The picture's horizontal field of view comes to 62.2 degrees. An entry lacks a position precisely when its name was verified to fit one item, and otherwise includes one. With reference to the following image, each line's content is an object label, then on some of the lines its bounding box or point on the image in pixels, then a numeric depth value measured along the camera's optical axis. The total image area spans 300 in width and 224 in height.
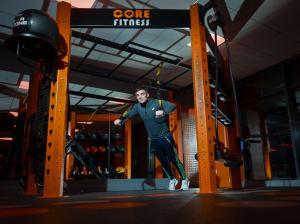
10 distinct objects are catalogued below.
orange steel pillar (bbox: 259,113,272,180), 6.59
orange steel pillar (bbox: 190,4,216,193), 2.45
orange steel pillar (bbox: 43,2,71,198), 2.36
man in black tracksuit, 3.67
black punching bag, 2.29
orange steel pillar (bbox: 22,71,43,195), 3.61
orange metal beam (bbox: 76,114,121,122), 8.84
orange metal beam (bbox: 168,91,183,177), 5.89
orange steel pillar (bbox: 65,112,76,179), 7.53
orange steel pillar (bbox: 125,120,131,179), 7.79
